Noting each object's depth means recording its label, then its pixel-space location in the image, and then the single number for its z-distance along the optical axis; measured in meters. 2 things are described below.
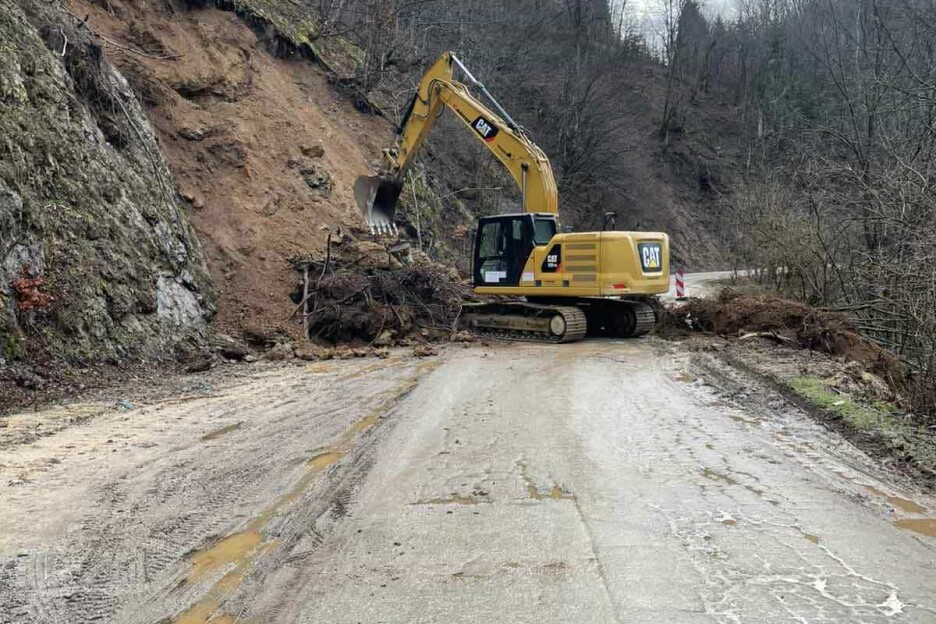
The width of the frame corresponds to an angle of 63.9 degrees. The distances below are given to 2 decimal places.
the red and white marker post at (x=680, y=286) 20.91
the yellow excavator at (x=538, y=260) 14.16
